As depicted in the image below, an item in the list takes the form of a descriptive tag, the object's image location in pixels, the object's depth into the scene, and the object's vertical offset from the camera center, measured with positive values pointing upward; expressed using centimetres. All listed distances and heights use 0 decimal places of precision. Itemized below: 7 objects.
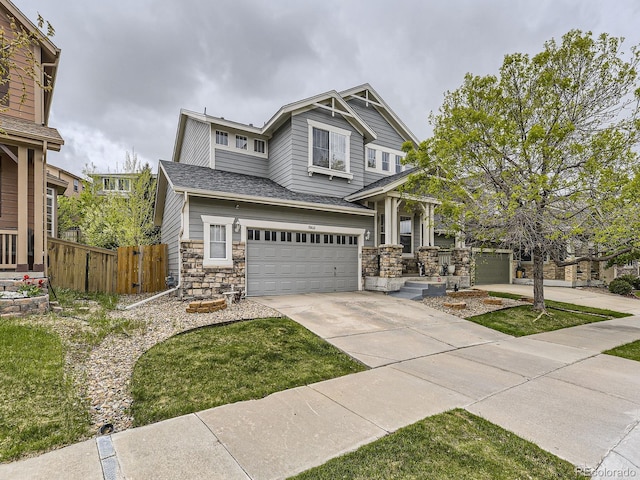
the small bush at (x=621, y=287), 1513 -219
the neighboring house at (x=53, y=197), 1315 +189
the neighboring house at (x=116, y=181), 1828 +369
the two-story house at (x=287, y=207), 971 +116
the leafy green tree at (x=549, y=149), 741 +233
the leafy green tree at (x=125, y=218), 1695 +122
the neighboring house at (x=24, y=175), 744 +165
